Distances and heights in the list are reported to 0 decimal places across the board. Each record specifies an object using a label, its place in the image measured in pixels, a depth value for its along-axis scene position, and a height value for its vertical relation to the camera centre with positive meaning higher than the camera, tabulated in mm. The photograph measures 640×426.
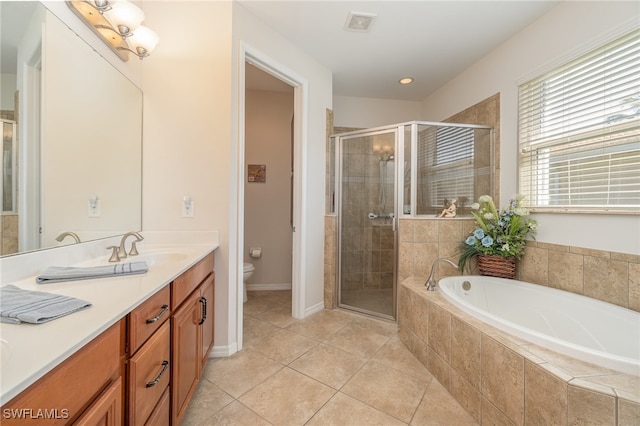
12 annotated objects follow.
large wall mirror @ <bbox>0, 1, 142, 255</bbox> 923 +348
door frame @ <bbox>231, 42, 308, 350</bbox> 2258 +278
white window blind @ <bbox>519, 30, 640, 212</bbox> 1407 +529
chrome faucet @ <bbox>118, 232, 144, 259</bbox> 1362 -242
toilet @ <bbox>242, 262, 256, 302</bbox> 2631 -649
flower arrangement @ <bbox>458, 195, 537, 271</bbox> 1963 -154
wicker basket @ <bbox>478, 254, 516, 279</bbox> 2018 -445
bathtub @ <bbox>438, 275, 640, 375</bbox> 1058 -624
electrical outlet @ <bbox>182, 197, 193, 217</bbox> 1748 +10
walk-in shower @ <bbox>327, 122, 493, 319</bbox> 2373 +250
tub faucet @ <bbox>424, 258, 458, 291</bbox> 1866 -547
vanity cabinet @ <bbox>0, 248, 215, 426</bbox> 490 -468
